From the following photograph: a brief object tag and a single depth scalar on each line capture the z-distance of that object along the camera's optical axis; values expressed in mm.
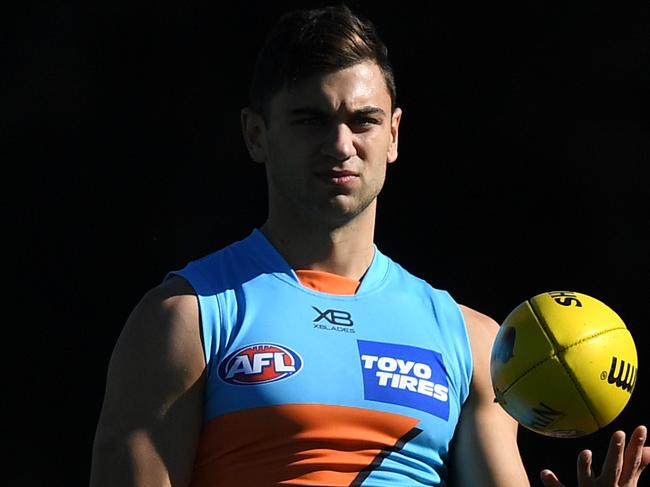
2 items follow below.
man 8227
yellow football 7926
